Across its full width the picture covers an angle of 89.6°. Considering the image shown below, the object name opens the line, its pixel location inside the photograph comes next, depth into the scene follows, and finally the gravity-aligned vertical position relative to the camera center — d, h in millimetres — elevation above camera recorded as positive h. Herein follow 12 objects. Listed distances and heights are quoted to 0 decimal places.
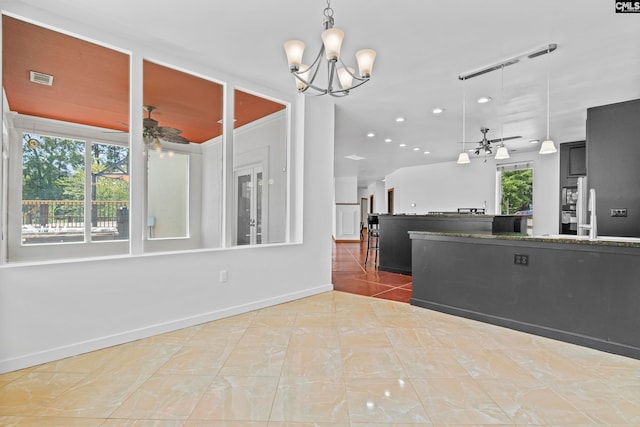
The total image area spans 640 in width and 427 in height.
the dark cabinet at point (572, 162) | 7055 +1110
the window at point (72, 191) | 2566 +148
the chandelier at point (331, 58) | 2016 +1044
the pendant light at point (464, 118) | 4207 +1560
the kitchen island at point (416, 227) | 5230 -284
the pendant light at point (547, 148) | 4084 +820
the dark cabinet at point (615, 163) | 3760 +584
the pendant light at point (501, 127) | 3768 +1537
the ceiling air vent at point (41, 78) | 2664 +1111
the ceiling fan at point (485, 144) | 5990 +1265
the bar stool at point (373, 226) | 6566 -348
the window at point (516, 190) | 8523 +590
